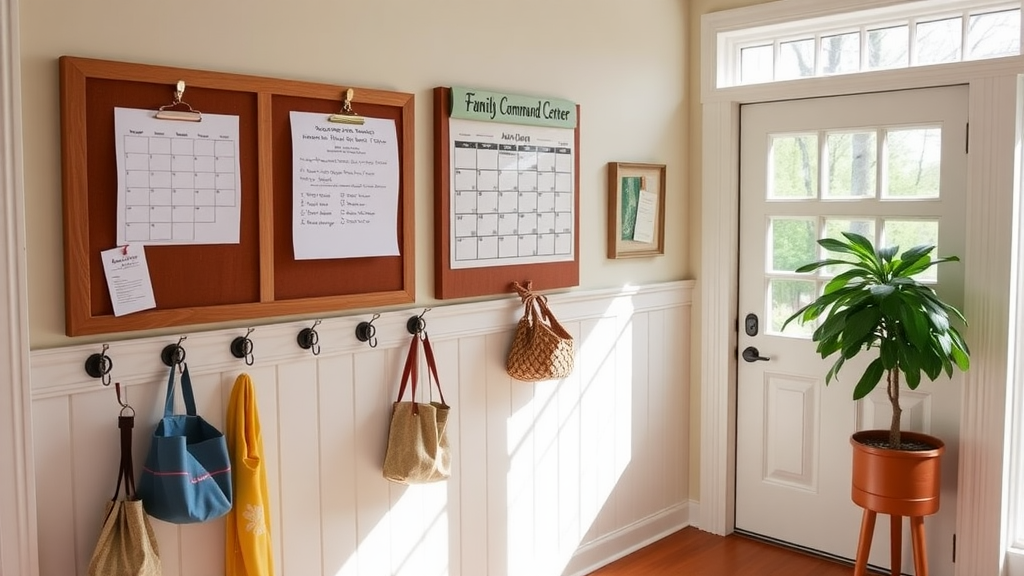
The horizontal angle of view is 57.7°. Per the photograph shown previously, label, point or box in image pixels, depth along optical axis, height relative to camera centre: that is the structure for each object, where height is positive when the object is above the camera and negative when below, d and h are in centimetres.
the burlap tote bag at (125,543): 207 -69
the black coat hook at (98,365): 210 -30
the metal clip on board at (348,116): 253 +32
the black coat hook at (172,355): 223 -29
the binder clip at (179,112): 219 +29
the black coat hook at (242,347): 236 -29
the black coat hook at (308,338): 250 -28
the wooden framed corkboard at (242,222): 207 +4
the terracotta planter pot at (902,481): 301 -81
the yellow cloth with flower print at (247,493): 231 -65
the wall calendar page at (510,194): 289 +13
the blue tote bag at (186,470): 212 -55
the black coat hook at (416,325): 277 -27
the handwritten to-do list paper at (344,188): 248 +13
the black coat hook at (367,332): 263 -28
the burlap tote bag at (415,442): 266 -60
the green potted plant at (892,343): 294 -35
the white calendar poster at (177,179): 215 +13
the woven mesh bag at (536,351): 300 -38
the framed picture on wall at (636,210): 346 +9
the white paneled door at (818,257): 325 -11
